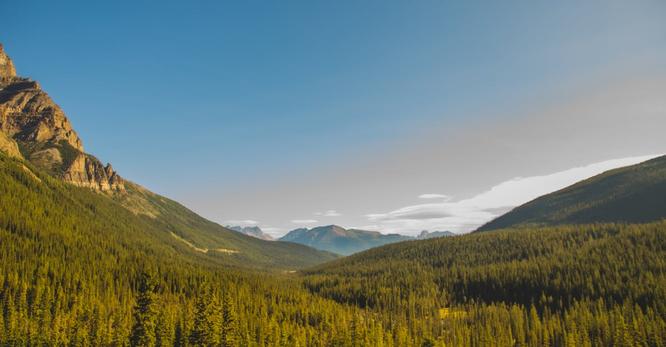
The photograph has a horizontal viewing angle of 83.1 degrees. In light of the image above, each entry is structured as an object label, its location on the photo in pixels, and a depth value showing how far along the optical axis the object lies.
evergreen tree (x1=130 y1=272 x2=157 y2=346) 66.56
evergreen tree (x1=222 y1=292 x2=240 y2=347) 87.00
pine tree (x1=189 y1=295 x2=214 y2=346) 84.88
